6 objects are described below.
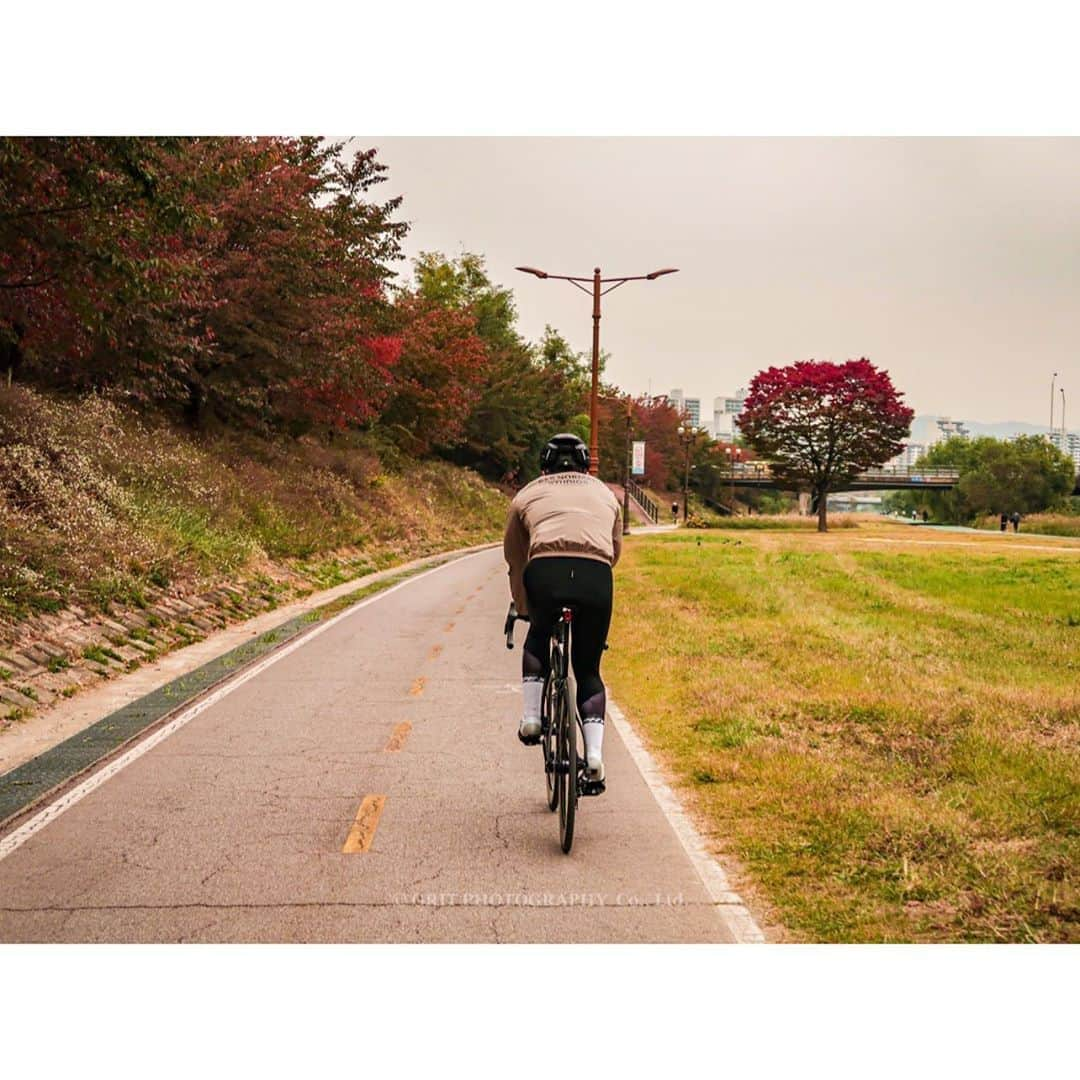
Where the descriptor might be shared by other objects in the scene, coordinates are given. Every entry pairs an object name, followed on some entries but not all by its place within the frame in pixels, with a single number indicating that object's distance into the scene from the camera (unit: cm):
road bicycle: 578
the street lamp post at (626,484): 4646
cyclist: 582
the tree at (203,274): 1272
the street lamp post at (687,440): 6166
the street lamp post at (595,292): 3141
